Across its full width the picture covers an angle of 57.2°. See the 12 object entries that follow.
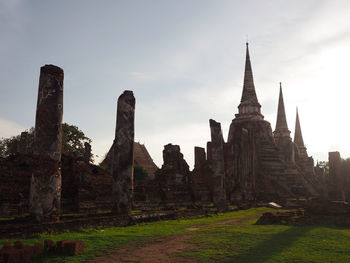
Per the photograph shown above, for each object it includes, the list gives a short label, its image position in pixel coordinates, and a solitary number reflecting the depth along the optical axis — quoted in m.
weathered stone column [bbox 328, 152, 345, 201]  18.36
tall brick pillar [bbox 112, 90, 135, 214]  9.74
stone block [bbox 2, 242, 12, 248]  4.50
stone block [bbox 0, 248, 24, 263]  4.07
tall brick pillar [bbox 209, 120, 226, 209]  16.30
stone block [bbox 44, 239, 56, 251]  4.99
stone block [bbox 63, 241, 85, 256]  4.95
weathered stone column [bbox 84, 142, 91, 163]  24.97
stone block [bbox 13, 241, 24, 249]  4.50
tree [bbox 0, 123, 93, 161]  30.57
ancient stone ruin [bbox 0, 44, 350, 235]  7.86
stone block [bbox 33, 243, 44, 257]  4.64
